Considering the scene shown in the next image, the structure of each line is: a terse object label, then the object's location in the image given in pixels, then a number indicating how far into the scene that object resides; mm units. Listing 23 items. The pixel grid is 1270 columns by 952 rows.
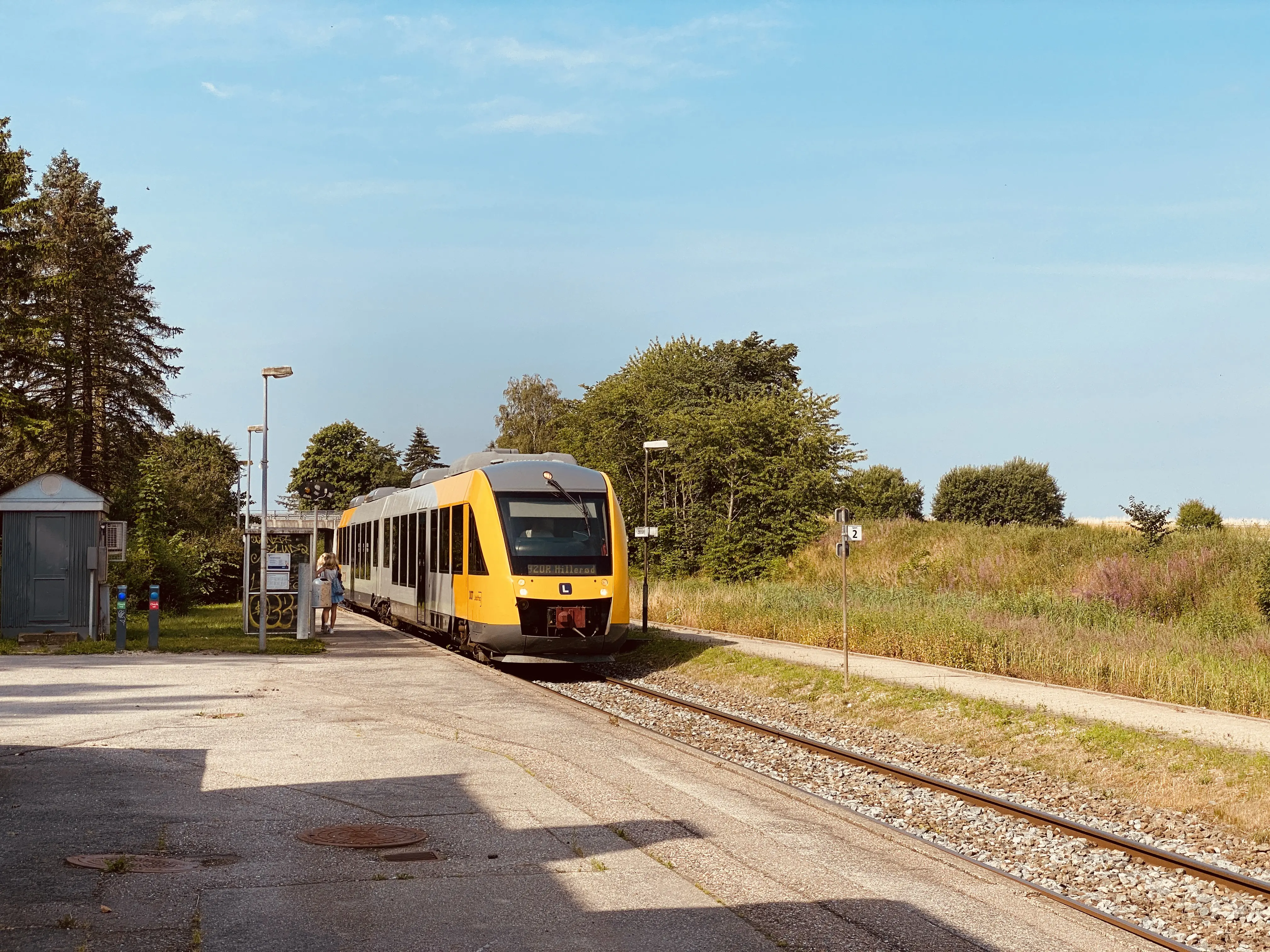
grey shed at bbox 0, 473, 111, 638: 23406
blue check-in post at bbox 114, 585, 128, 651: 21594
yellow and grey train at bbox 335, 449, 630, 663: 19547
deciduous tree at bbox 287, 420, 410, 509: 102375
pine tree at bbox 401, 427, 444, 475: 122812
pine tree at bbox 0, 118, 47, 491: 33312
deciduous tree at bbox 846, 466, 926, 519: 98125
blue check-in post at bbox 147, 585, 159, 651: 22828
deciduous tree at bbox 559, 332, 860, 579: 47781
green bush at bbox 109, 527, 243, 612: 33750
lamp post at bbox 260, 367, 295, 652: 24328
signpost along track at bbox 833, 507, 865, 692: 18156
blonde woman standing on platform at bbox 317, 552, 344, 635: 28422
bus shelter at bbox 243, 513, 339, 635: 26062
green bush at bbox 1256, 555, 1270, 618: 25219
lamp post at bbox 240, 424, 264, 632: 26109
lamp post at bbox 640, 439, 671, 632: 23812
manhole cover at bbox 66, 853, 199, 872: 7453
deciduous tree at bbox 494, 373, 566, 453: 87562
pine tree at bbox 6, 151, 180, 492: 43312
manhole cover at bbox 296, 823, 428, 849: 8312
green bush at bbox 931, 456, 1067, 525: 83875
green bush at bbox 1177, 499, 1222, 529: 51594
